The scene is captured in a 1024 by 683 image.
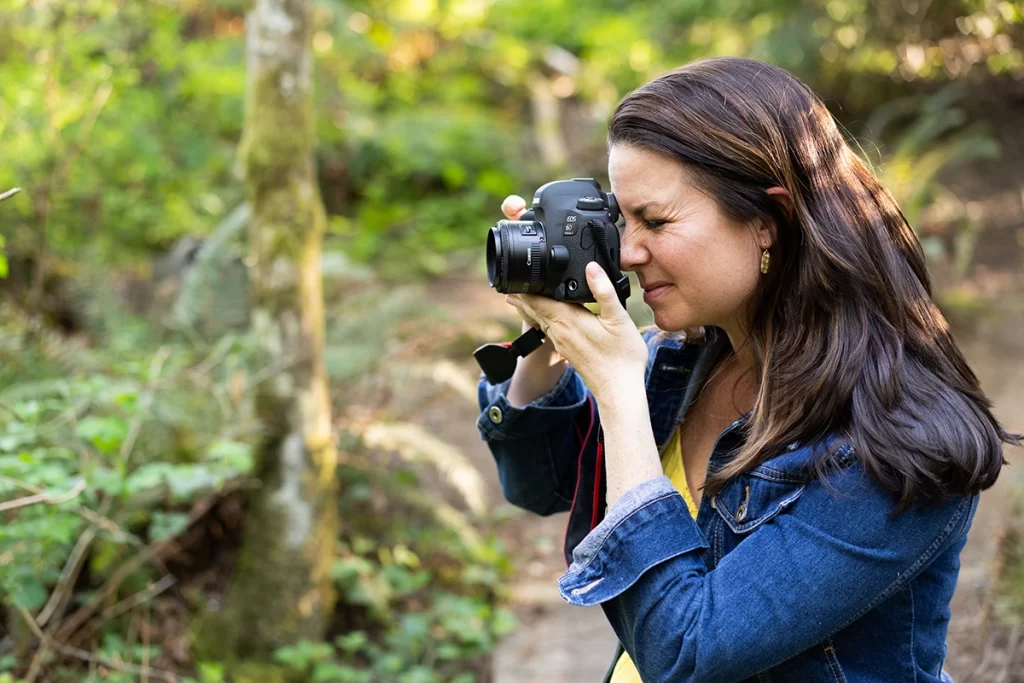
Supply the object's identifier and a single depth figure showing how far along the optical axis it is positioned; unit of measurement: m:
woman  1.35
